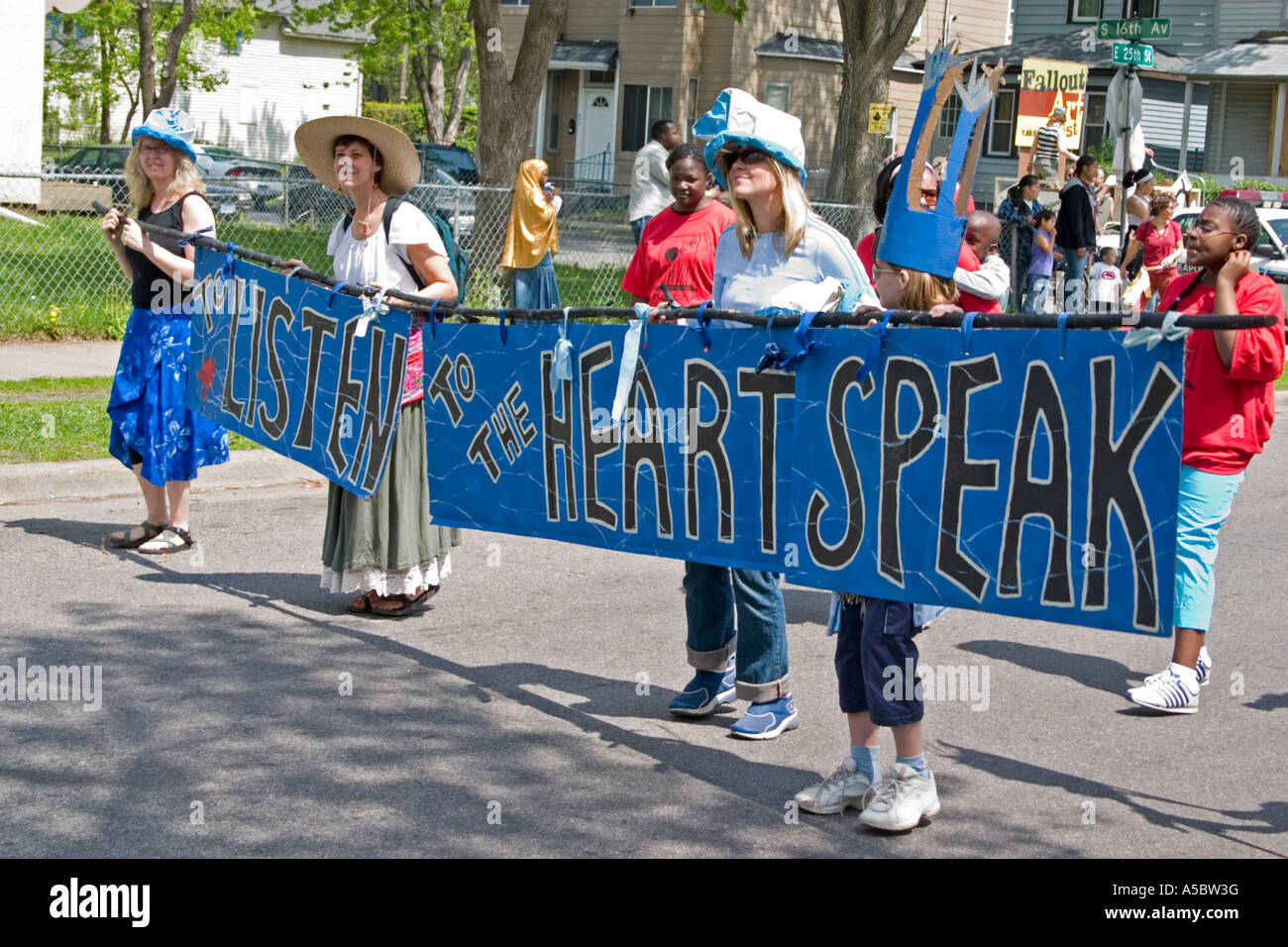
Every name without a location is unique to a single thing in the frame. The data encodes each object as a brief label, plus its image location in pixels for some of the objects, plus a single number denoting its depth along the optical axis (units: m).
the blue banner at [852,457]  3.91
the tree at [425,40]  38.41
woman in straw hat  6.48
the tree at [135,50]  30.64
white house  51.44
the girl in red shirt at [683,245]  7.31
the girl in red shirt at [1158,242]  16.64
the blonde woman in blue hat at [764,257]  4.94
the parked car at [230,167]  32.22
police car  19.92
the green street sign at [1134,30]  15.06
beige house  37.72
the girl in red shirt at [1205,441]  5.70
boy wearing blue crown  4.36
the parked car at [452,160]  31.58
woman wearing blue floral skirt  7.34
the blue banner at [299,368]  6.07
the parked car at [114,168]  23.75
